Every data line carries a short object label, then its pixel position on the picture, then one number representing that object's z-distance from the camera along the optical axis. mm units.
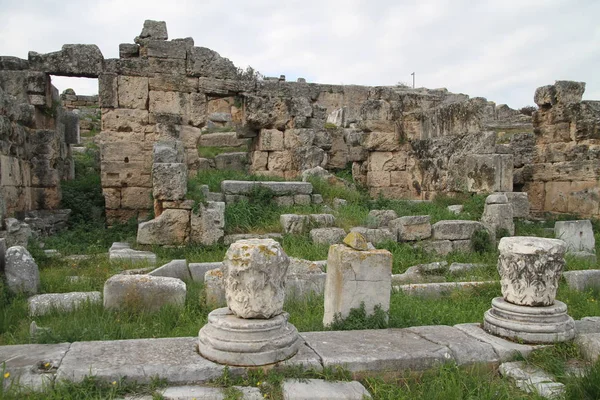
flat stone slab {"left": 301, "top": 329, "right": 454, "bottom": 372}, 3965
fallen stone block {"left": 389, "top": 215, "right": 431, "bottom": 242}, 9203
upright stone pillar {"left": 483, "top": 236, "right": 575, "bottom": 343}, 4570
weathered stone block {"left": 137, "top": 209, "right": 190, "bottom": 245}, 8734
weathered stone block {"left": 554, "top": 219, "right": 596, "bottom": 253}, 9016
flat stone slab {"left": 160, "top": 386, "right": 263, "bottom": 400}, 3447
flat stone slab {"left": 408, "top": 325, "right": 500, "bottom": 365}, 4258
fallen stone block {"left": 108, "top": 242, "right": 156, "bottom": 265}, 7691
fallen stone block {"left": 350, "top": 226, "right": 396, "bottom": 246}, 9000
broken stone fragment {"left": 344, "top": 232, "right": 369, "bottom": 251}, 5312
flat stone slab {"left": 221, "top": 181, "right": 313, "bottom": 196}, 9859
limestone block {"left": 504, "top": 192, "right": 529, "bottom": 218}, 10547
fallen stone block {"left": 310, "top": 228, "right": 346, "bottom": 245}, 8695
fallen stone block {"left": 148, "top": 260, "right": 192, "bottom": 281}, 6836
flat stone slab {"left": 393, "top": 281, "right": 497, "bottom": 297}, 6805
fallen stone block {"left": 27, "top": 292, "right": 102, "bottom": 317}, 5430
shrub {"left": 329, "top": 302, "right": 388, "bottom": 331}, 5004
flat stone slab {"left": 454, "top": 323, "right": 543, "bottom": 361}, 4344
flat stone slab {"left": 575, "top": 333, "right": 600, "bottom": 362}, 4227
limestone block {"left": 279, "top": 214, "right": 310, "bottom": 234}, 8875
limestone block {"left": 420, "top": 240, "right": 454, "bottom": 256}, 9070
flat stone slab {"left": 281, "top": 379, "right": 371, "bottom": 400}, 3514
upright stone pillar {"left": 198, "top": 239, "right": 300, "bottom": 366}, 3818
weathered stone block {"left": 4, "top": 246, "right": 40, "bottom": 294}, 5848
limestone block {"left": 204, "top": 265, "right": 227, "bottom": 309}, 5984
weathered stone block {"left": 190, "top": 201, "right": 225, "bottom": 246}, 8742
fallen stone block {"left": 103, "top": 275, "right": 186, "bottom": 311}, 5527
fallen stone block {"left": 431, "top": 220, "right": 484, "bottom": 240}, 9219
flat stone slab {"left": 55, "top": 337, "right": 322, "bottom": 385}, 3563
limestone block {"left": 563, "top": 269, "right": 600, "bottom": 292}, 7243
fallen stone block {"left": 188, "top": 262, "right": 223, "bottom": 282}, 7148
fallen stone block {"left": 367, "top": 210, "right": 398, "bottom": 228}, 9367
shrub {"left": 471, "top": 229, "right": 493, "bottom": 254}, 9172
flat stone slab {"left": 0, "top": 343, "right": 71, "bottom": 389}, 3428
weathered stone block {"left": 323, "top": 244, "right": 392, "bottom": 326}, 5199
